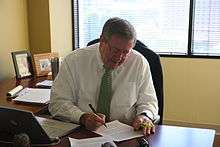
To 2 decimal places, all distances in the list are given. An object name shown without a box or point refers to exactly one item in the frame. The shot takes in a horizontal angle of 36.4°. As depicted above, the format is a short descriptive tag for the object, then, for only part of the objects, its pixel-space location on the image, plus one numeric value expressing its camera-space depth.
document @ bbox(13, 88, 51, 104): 2.23
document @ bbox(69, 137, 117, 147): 1.45
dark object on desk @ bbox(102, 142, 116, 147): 1.32
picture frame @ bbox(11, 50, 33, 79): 2.81
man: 1.83
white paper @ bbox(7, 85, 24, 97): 2.34
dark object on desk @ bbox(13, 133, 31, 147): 1.33
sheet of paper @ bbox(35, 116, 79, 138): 1.57
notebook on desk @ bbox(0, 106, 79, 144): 1.37
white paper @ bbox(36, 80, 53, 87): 2.63
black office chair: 2.12
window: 3.41
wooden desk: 1.49
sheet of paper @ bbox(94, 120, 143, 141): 1.55
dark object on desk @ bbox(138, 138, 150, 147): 1.43
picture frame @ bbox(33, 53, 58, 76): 2.92
